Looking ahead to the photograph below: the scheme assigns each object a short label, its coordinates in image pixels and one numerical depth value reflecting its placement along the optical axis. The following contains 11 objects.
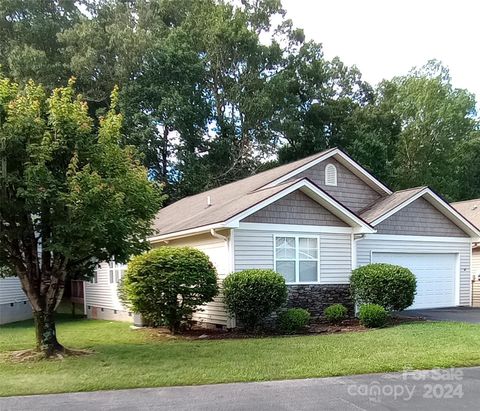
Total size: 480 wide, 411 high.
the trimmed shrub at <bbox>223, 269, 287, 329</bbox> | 11.87
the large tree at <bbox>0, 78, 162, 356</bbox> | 8.77
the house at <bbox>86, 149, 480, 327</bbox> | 13.19
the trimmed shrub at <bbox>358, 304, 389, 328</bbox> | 12.34
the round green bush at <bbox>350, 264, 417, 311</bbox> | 13.38
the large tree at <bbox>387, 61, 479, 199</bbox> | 37.78
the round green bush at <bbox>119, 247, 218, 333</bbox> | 11.85
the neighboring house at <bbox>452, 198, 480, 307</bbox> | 19.20
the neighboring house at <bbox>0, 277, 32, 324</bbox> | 17.89
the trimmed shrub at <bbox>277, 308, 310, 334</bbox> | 12.18
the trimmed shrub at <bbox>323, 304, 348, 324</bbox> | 13.35
